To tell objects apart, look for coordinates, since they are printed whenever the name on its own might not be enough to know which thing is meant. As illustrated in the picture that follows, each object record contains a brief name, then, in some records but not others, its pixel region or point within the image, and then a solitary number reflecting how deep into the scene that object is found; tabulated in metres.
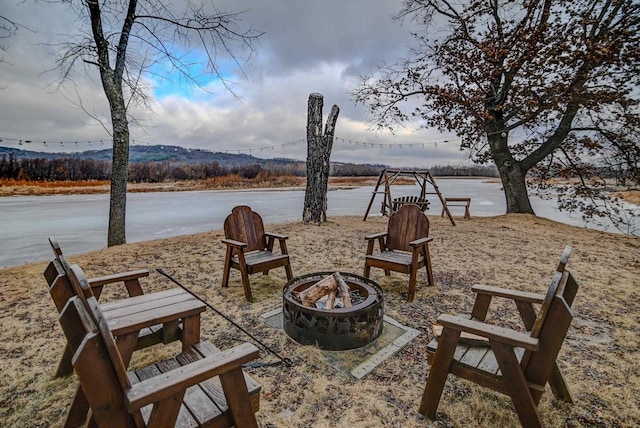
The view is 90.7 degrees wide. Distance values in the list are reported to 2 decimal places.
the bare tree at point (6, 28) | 3.98
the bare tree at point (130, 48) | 5.03
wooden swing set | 7.61
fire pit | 2.18
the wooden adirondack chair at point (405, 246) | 3.10
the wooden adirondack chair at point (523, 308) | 1.74
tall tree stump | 7.24
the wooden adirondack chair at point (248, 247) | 3.10
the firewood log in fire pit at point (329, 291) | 2.46
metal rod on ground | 2.08
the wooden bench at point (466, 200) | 8.49
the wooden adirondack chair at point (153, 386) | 0.90
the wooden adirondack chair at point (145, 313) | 1.37
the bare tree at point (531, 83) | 7.06
